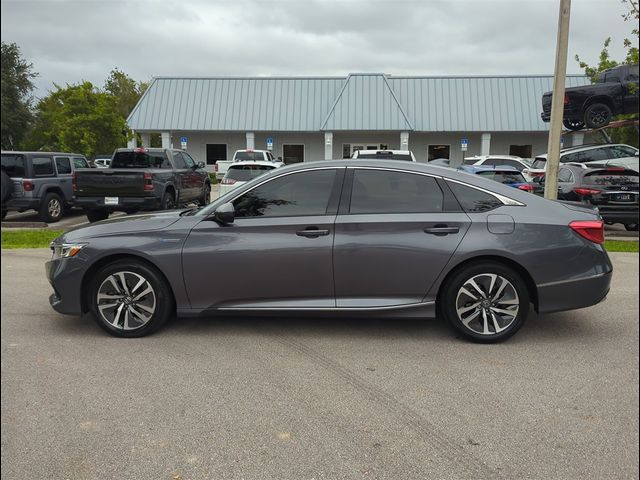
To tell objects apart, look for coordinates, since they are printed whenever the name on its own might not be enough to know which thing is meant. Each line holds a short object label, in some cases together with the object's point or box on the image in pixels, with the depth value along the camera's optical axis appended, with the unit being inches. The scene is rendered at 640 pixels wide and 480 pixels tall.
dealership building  583.8
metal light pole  310.3
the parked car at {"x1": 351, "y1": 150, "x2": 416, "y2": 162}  494.6
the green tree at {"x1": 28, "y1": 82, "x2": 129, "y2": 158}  523.5
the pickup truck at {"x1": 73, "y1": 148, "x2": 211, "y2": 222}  418.9
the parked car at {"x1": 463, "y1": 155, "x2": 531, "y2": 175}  655.1
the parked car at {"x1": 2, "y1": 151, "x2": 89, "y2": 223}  478.9
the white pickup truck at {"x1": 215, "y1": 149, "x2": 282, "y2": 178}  682.5
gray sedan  167.6
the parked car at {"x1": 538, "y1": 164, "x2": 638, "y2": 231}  425.1
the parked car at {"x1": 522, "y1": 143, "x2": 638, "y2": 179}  484.1
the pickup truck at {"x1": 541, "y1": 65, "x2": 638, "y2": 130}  539.5
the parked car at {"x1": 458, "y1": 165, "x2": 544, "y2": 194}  401.4
